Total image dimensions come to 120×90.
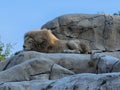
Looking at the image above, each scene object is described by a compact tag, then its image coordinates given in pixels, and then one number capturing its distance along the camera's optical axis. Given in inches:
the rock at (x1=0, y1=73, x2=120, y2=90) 458.6
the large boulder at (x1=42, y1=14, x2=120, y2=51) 1266.0
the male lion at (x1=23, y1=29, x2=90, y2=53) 1055.0
